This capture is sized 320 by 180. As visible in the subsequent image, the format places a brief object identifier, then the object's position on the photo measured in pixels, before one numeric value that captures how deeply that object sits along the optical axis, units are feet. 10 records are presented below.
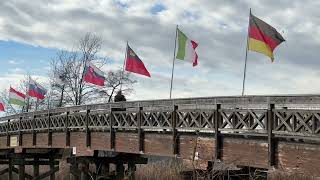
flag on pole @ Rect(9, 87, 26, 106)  119.96
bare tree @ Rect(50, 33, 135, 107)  157.99
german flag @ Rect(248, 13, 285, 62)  58.08
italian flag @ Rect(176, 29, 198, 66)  72.54
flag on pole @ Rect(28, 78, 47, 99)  114.52
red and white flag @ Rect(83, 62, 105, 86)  92.79
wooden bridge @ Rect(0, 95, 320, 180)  42.04
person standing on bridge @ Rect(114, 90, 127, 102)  78.15
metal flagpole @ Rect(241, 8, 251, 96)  59.12
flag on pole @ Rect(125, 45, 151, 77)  78.43
